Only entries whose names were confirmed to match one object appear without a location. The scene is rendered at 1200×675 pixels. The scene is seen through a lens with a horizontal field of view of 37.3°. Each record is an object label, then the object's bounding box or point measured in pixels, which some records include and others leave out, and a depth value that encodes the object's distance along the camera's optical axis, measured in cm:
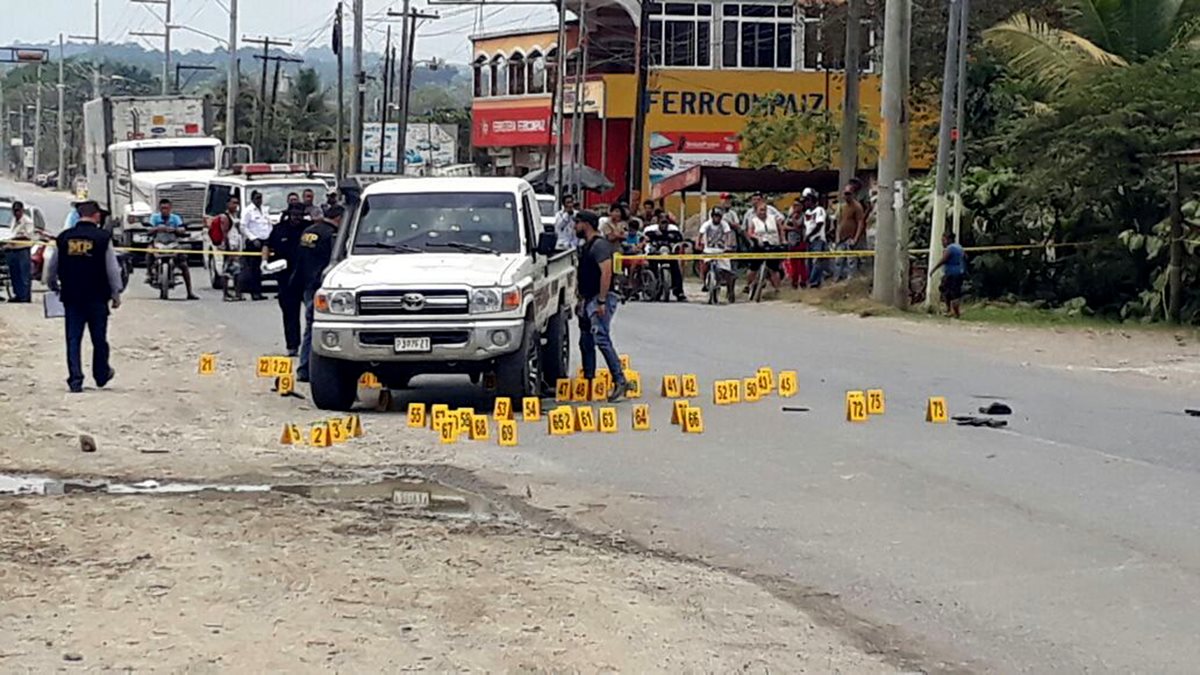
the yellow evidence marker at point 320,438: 1338
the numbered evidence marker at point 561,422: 1408
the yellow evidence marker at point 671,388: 1689
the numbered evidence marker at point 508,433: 1355
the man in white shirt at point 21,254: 2916
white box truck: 4209
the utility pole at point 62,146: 11308
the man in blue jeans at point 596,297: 1628
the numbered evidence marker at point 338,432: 1359
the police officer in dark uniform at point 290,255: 1928
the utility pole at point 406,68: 6017
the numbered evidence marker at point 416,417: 1455
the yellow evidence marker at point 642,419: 1442
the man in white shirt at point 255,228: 3108
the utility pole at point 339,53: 6019
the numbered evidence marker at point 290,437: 1348
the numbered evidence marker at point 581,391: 1651
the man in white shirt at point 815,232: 3131
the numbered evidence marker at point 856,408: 1489
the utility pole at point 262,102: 8244
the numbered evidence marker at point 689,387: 1689
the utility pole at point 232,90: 6594
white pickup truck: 1500
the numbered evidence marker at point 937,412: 1488
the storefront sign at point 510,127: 6925
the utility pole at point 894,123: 2727
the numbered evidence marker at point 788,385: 1692
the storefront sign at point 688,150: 6044
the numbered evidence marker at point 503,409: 1441
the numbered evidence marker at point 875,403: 1549
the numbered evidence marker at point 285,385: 1682
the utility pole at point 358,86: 5282
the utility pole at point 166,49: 8561
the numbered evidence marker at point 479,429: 1380
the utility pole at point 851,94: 3588
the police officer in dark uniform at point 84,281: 1662
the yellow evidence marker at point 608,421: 1426
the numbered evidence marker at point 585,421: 1435
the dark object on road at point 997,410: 1534
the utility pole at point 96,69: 9875
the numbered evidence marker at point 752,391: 1653
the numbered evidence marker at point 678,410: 1440
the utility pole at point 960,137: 2745
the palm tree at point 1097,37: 2770
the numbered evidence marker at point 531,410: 1480
